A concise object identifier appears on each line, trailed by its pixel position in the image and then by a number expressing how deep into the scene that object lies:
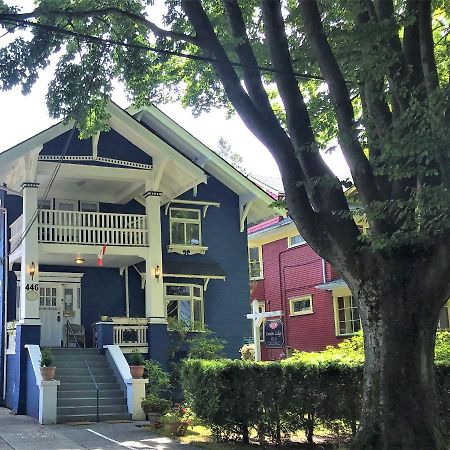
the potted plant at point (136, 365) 15.65
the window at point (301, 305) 28.54
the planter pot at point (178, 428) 12.42
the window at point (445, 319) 23.89
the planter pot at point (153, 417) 13.63
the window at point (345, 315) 26.36
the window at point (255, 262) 31.89
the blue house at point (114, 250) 16.89
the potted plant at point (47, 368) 15.05
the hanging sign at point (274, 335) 16.08
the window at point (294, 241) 28.98
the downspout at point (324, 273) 27.34
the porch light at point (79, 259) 19.16
